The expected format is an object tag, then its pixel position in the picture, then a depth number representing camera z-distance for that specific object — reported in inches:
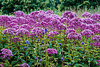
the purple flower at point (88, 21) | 195.3
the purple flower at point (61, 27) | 164.9
